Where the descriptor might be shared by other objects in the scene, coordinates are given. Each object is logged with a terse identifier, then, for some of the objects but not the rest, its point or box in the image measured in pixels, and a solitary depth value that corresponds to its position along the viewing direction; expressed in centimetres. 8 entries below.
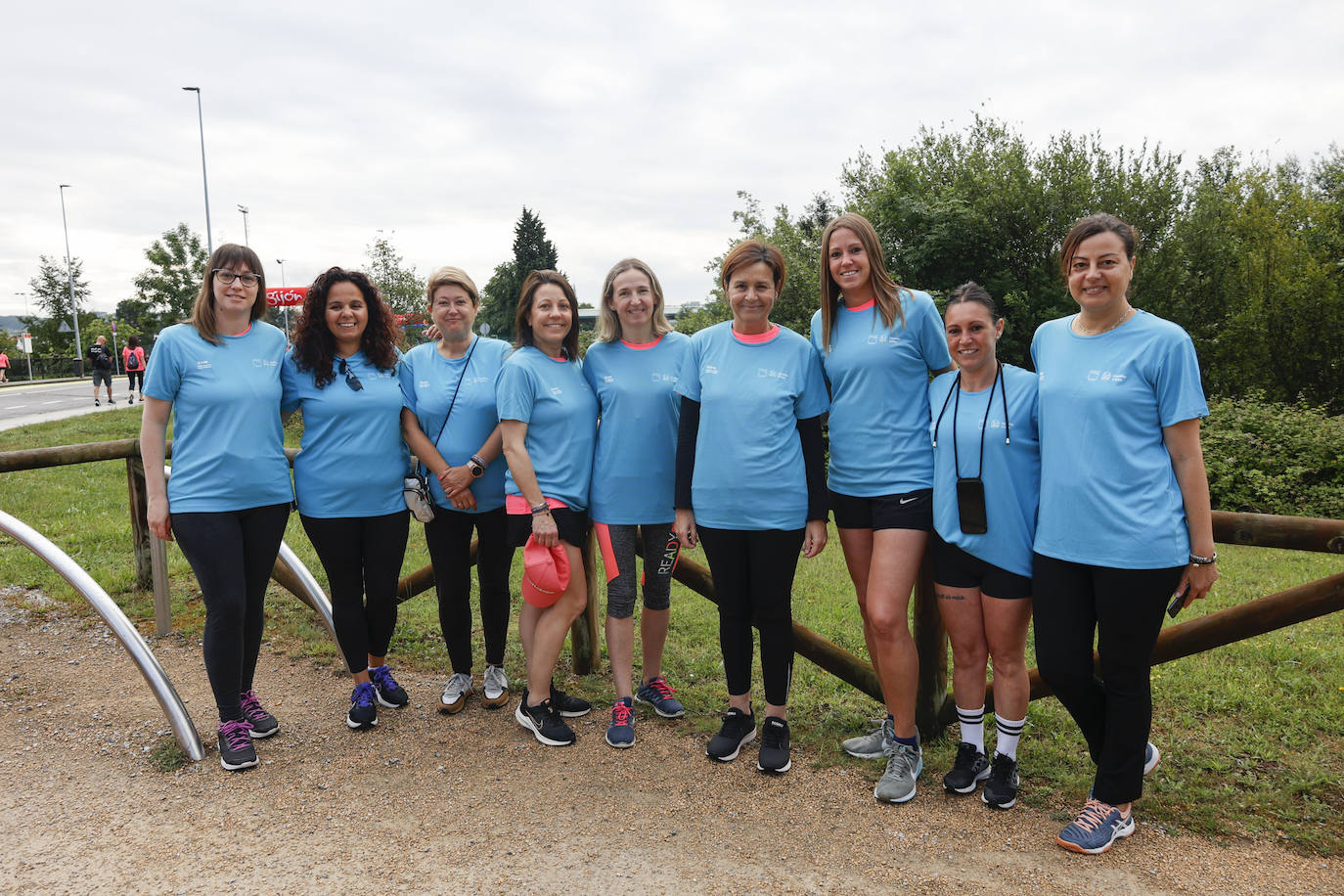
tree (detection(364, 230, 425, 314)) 2736
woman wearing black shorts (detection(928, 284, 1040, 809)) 296
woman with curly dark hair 373
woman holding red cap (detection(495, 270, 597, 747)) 362
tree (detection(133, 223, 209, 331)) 3538
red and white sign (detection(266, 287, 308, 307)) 2288
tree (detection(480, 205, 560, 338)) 5866
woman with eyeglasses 349
